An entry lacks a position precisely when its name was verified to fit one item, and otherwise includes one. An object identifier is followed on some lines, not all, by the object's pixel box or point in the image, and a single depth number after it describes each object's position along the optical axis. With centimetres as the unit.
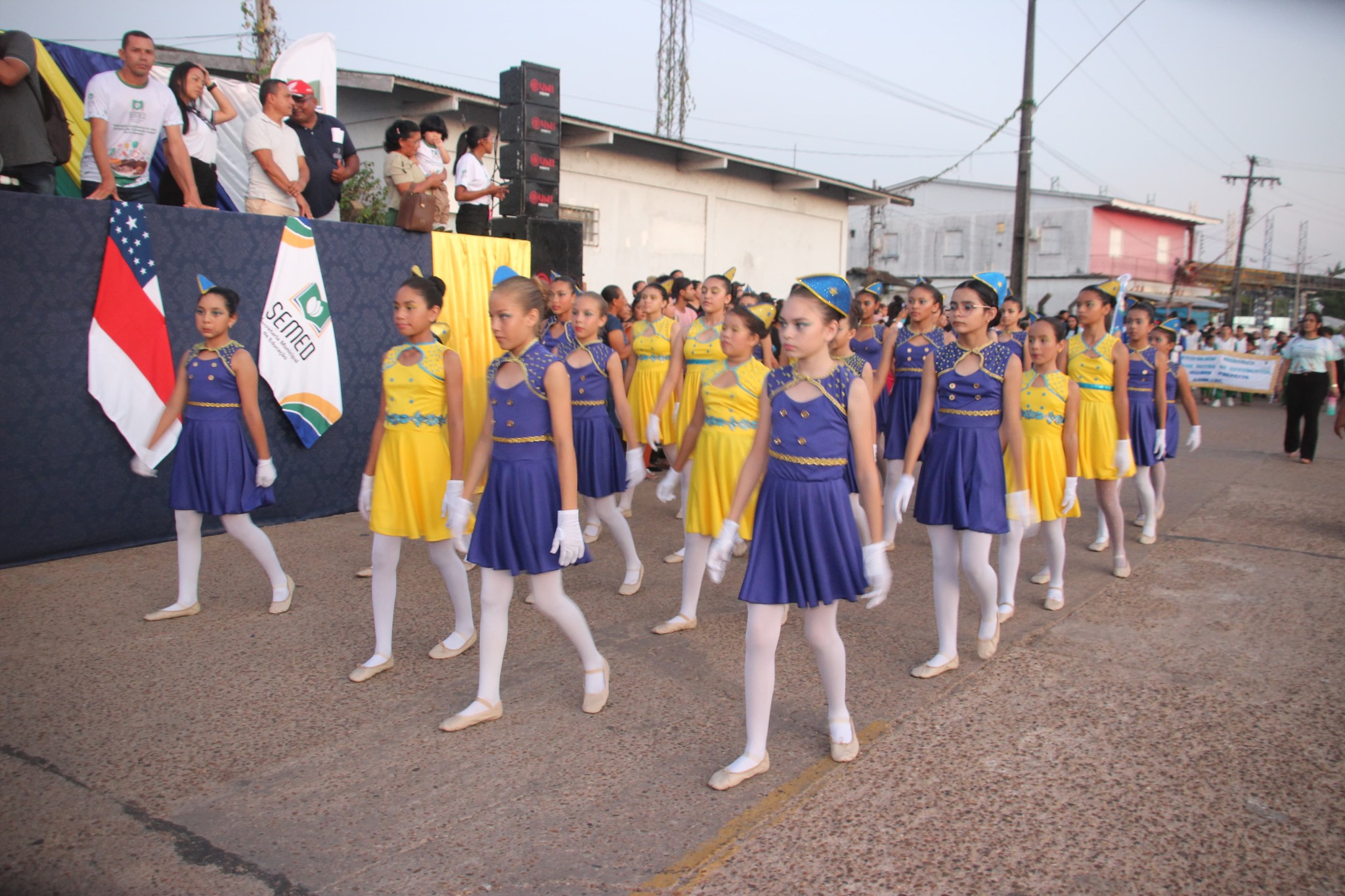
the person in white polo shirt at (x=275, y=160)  769
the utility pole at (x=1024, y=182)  1847
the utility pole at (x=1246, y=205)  4231
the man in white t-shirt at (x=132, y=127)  679
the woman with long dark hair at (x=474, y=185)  985
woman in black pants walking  1216
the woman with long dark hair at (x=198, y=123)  749
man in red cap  840
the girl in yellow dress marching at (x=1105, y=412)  653
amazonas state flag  656
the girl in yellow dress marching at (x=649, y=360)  790
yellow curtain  876
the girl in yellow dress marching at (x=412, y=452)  449
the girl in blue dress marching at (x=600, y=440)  609
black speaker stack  1034
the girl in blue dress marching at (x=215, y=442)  527
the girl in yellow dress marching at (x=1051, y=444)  555
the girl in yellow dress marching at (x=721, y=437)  502
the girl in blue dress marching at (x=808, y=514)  343
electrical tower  2658
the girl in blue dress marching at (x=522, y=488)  388
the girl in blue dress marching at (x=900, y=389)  687
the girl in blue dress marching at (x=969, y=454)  454
